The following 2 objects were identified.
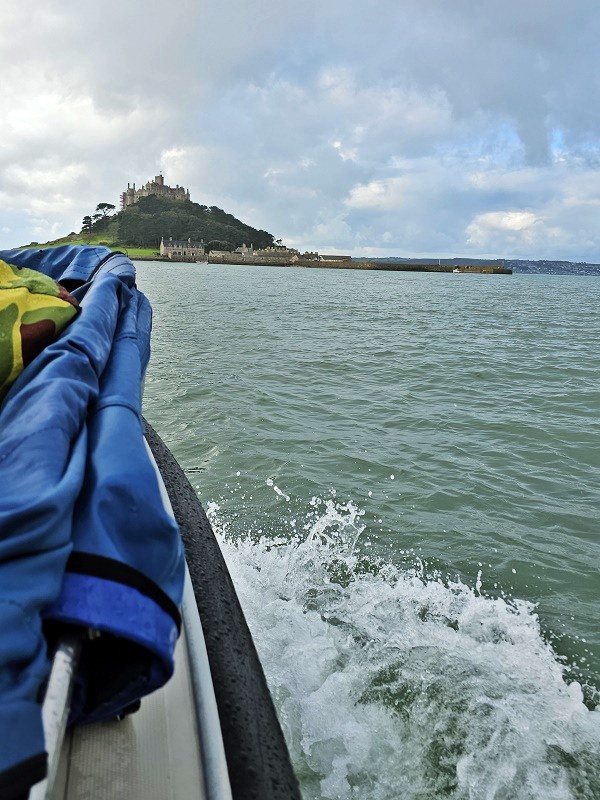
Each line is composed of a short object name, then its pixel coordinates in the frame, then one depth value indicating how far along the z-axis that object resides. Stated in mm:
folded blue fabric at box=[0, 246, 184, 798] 1049
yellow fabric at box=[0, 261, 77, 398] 1972
